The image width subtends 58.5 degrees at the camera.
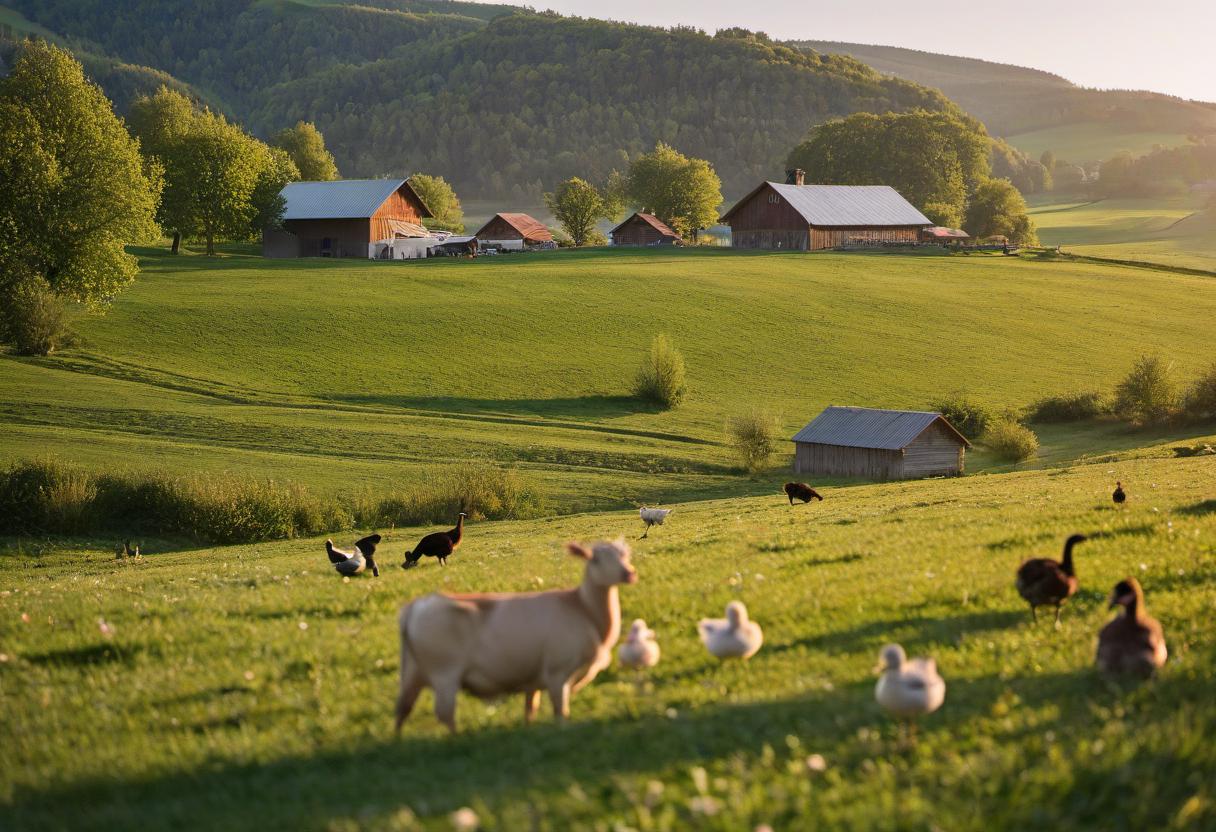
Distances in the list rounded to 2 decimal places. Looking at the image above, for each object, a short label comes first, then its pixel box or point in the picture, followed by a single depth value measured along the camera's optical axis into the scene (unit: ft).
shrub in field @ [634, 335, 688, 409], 246.47
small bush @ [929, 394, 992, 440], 232.94
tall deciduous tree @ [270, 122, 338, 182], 599.16
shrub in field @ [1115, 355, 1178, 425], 232.73
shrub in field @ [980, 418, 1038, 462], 205.67
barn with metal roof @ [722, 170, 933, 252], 485.56
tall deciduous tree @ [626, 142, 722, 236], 580.30
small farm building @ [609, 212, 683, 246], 548.72
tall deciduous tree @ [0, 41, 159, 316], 236.84
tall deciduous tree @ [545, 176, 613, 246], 560.20
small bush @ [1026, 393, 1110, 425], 247.09
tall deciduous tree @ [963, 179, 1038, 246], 567.18
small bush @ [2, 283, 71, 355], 236.02
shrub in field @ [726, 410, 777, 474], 193.16
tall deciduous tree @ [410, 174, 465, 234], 649.20
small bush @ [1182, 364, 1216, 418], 227.40
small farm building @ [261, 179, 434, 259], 455.22
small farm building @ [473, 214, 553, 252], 565.12
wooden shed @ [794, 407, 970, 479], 198.70
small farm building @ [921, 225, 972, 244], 515.91
